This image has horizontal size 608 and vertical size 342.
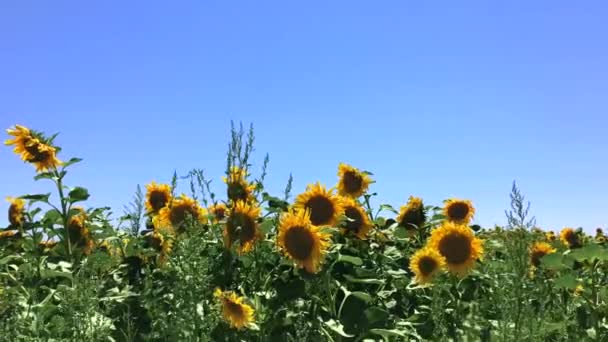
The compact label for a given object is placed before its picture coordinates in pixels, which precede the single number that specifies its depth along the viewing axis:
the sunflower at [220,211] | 5.71
